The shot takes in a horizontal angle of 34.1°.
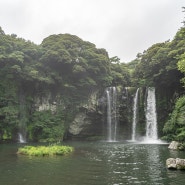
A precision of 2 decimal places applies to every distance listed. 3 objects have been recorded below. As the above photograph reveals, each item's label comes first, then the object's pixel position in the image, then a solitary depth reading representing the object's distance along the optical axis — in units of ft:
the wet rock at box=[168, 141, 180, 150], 95.99
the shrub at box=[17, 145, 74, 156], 81.00
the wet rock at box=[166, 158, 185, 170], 55.42
